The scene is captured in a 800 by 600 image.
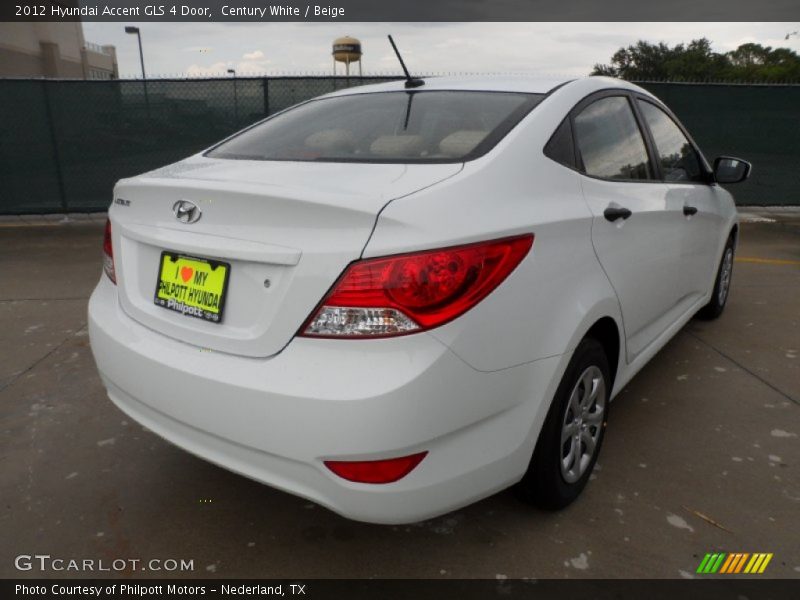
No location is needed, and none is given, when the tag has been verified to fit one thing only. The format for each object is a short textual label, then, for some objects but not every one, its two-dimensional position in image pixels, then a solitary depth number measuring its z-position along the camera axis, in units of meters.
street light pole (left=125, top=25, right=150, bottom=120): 36.97
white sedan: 1.66
